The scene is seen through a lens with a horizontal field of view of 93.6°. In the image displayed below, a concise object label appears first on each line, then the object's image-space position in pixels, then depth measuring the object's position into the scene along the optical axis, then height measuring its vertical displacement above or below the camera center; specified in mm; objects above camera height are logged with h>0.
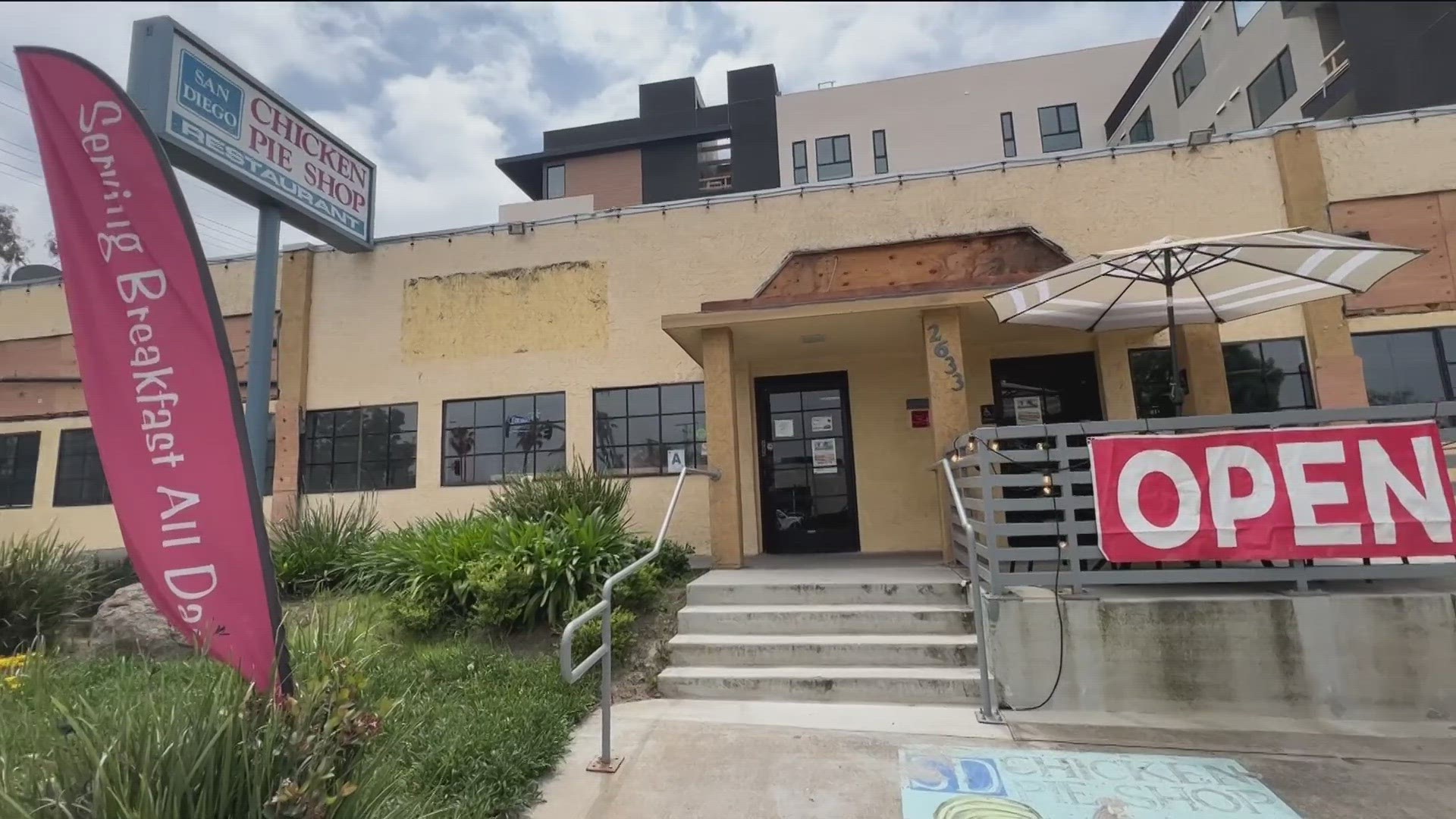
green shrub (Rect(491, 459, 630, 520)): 6969 +11
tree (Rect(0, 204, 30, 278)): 11281 +5027
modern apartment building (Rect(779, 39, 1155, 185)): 26516 +14676
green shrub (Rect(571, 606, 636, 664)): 5000 -1051
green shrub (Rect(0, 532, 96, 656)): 6293 -692
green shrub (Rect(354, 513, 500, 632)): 5699 -591
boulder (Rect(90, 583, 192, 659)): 6000 -1014
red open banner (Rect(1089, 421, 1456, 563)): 4453 -192
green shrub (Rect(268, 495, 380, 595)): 7395 -443
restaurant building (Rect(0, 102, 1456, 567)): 7551 +1667
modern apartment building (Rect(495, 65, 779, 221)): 29203 +14892
